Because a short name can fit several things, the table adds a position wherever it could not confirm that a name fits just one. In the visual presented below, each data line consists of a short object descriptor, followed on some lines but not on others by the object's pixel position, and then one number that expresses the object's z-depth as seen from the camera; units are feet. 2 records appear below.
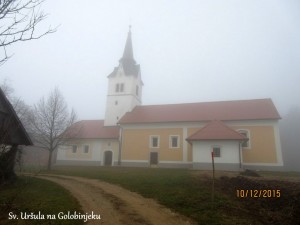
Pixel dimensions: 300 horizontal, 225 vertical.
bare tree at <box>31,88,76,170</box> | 93.86
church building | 95.32
